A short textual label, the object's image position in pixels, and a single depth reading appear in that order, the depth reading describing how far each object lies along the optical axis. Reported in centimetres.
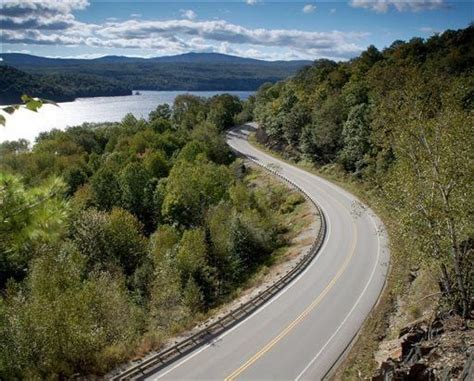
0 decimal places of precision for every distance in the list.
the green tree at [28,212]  617
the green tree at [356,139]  6114
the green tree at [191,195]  5444
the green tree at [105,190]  6350
